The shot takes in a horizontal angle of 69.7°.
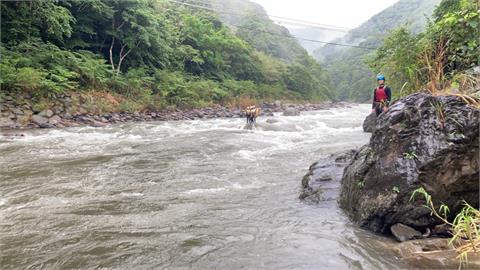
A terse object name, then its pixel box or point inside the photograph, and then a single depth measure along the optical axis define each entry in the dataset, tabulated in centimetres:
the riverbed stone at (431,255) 322
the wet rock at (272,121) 1757
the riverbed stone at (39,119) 1304
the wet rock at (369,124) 1435
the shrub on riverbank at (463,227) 313
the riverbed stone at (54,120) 1351
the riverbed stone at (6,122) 1207
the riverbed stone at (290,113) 2457
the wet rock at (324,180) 558
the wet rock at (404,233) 393
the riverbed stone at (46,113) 1365
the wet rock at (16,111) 1273
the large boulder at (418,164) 398
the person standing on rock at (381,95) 785
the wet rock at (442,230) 387
